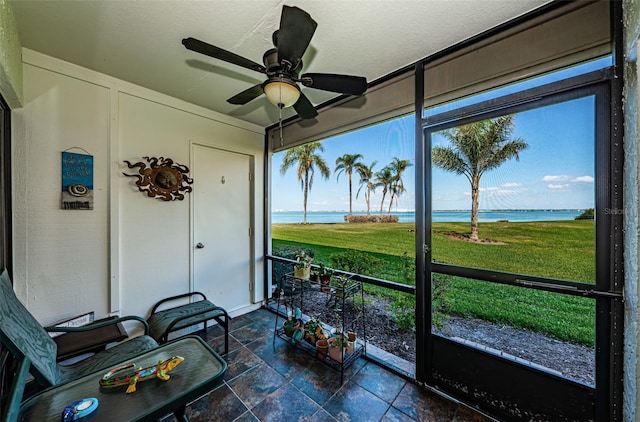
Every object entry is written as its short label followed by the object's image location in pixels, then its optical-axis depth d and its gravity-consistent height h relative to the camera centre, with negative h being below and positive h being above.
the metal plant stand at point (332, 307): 2.09 -1.17
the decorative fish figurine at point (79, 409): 0.94 -0.84
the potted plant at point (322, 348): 2.13 -1.29
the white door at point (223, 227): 2.74 -0.21
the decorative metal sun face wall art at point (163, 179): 2.29 +0.34
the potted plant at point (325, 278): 2.30 -0.69
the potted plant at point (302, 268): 2.39 -0.61
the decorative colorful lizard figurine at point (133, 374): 1.14 -0.85
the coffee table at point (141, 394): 1.00 -0.88
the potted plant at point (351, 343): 2.09 -1.22
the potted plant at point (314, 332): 2.23 -1.21
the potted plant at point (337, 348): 2.00 -1.23
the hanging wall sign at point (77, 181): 1.88 +0.25
